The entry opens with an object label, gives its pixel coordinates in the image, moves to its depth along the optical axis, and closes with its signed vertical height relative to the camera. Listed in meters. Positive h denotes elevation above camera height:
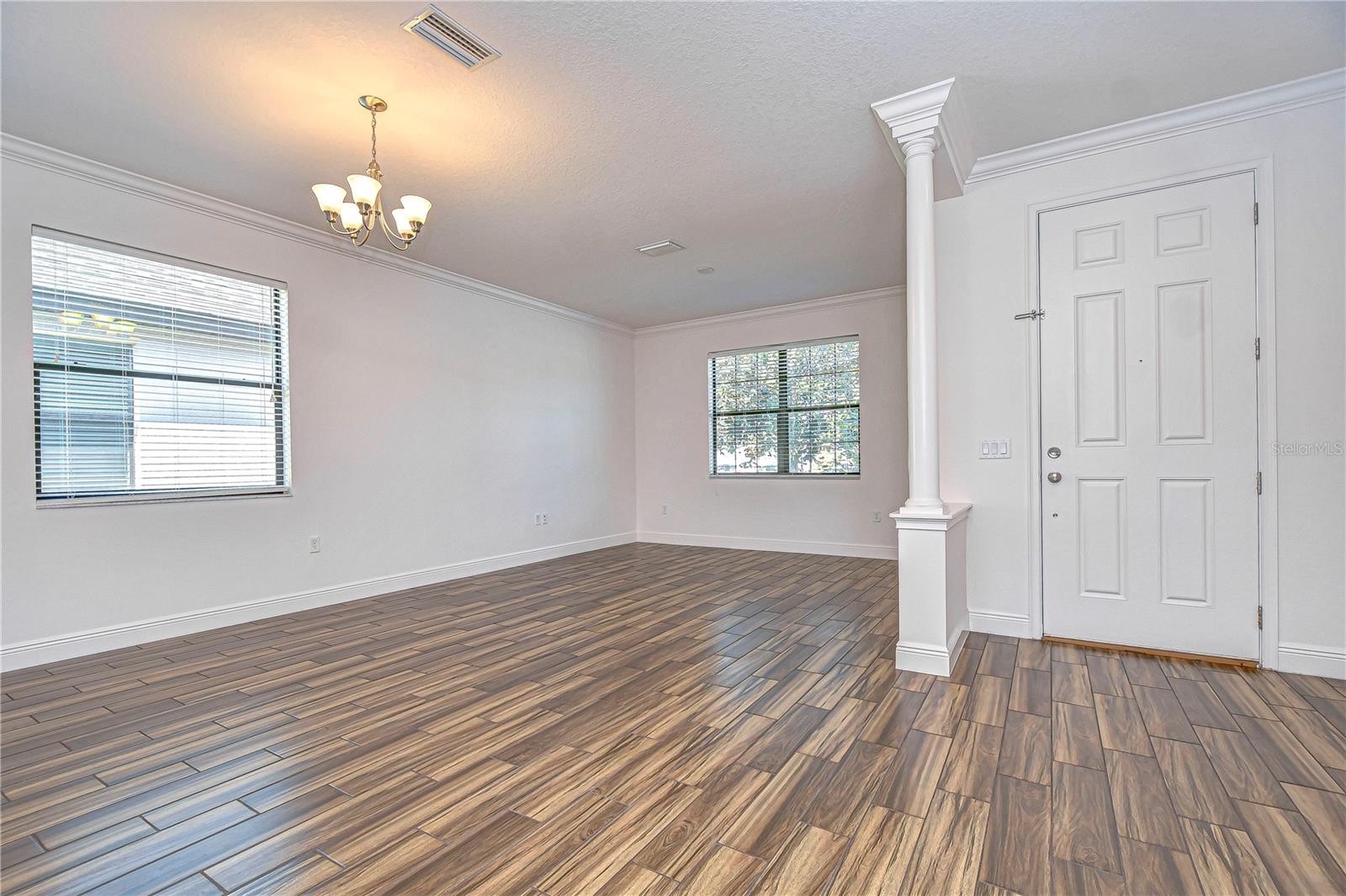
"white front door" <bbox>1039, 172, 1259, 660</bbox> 2.95 +0.12
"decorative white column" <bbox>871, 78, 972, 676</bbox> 2.87 +0.10
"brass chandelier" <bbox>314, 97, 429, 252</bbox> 2.83 +1.19
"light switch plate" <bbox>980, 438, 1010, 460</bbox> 3.46 -0.03
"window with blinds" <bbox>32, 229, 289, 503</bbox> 3.33 +0.46
